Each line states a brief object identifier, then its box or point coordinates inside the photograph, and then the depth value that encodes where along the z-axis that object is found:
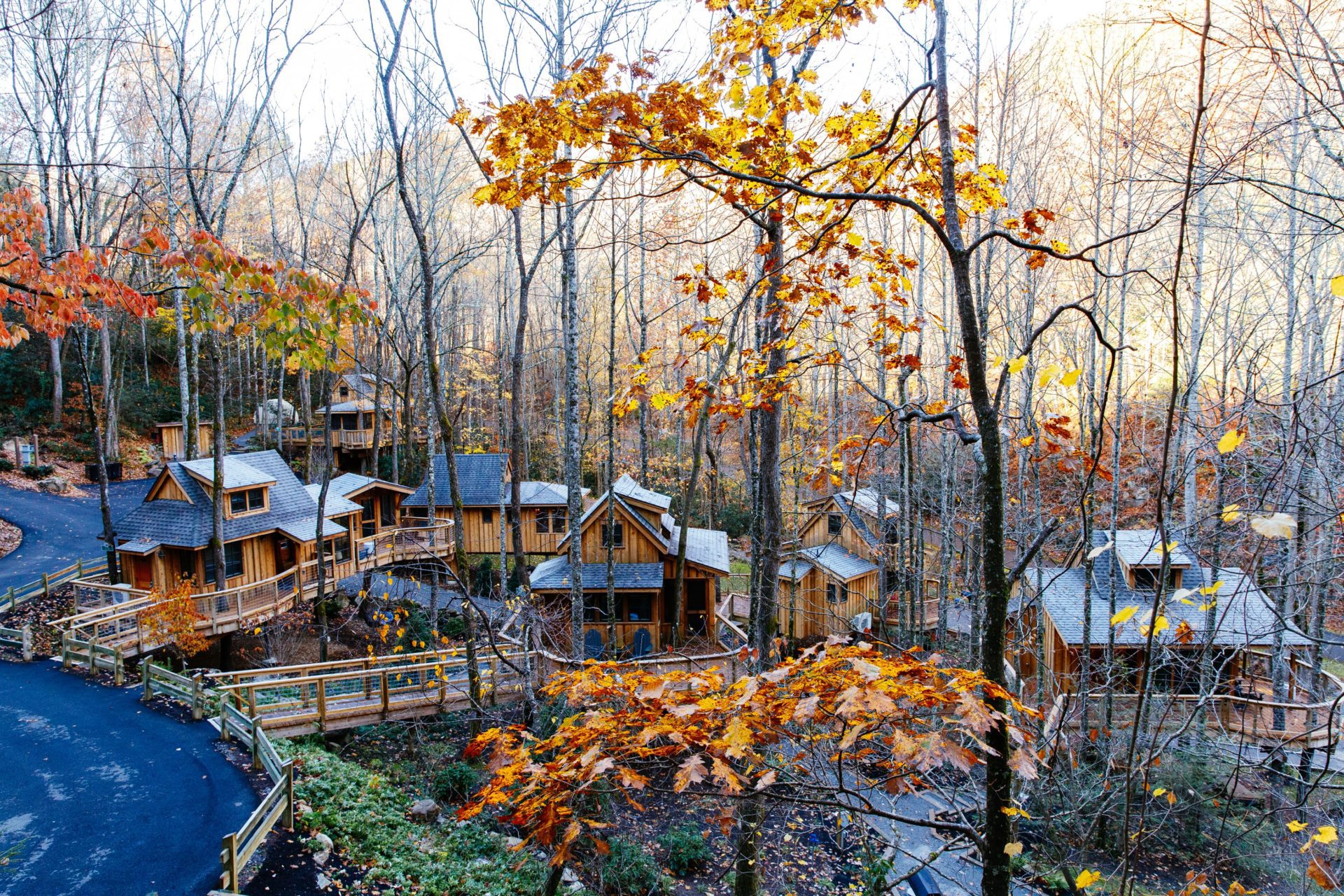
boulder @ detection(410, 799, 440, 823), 10.23
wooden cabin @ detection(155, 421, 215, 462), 29.53
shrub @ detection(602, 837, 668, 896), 9.43
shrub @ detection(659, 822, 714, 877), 10.58
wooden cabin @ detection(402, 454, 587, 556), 23.40
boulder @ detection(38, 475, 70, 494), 24.64
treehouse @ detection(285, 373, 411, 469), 31.53
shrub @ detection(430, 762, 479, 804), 11.27
